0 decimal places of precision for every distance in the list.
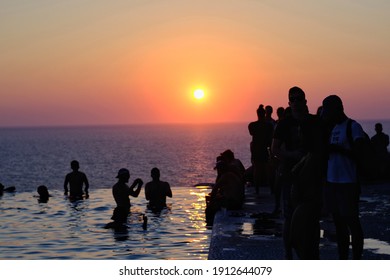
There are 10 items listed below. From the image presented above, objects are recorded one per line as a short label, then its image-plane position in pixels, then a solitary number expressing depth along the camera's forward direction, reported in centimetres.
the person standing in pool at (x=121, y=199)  1905
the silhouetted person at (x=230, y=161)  1589
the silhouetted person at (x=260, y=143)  1664
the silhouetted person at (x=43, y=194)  2722
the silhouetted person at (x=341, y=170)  870
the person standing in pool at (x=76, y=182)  2469
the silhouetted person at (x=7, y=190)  3206
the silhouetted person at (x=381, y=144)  2148
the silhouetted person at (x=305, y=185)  811
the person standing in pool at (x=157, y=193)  2139
